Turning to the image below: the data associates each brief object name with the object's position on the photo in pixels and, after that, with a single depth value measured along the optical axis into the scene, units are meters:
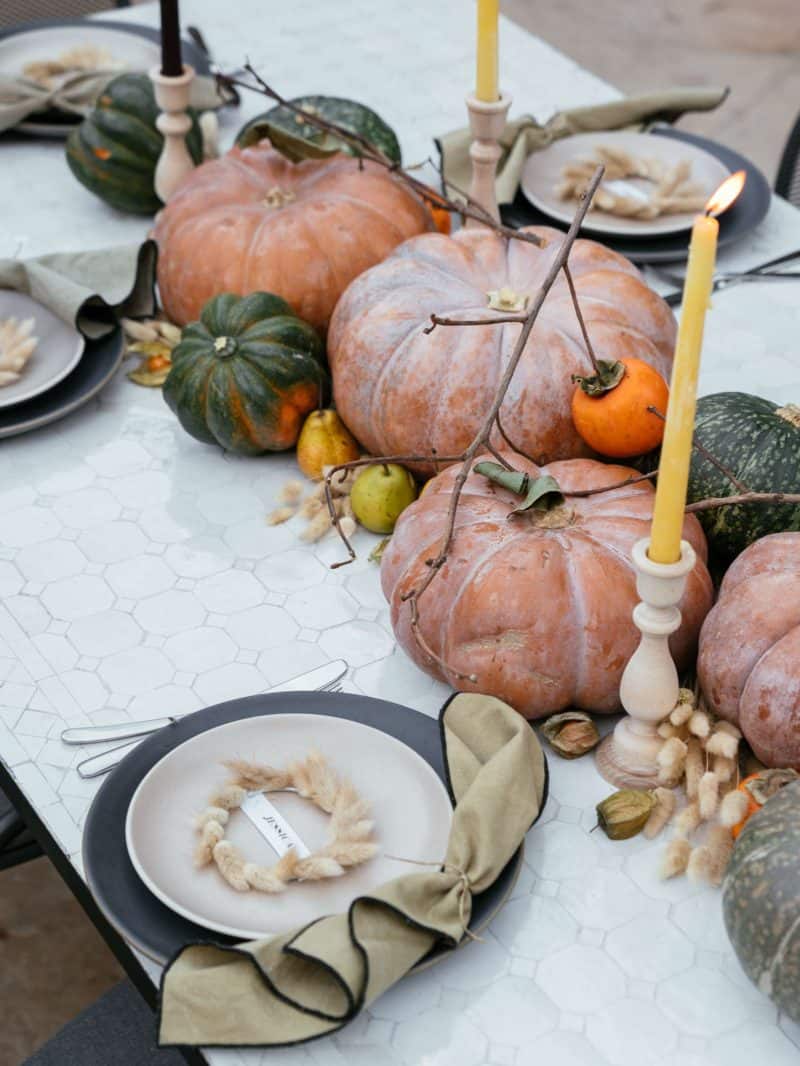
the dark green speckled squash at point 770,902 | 0.93
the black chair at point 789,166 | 2.40
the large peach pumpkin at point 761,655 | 1.11
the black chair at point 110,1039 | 1.31
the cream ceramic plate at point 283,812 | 1.06
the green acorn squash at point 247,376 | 1.55
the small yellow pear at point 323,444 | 1.56
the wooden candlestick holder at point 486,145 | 1.68
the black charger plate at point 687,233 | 1.90
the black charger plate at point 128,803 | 1.04
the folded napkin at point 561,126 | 2.01
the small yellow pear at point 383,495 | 1.47
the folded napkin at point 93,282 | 1.75
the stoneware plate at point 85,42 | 2.33
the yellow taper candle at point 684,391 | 0.93
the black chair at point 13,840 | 1.40
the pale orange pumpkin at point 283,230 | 1.69
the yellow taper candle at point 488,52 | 1.62
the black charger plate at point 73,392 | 1.63
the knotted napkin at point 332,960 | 0.96
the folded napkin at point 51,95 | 2.18
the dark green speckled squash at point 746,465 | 1.33
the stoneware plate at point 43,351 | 1.65
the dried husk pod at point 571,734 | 1.21
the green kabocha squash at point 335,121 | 1.84
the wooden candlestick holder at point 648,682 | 1.07
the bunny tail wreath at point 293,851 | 1.06
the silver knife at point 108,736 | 1.20
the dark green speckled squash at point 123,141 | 2.00
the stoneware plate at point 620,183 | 1.91
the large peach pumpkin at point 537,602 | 1.20
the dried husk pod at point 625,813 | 1.13
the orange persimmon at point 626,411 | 1.36
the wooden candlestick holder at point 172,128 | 1.89
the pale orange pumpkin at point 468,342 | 1.43
